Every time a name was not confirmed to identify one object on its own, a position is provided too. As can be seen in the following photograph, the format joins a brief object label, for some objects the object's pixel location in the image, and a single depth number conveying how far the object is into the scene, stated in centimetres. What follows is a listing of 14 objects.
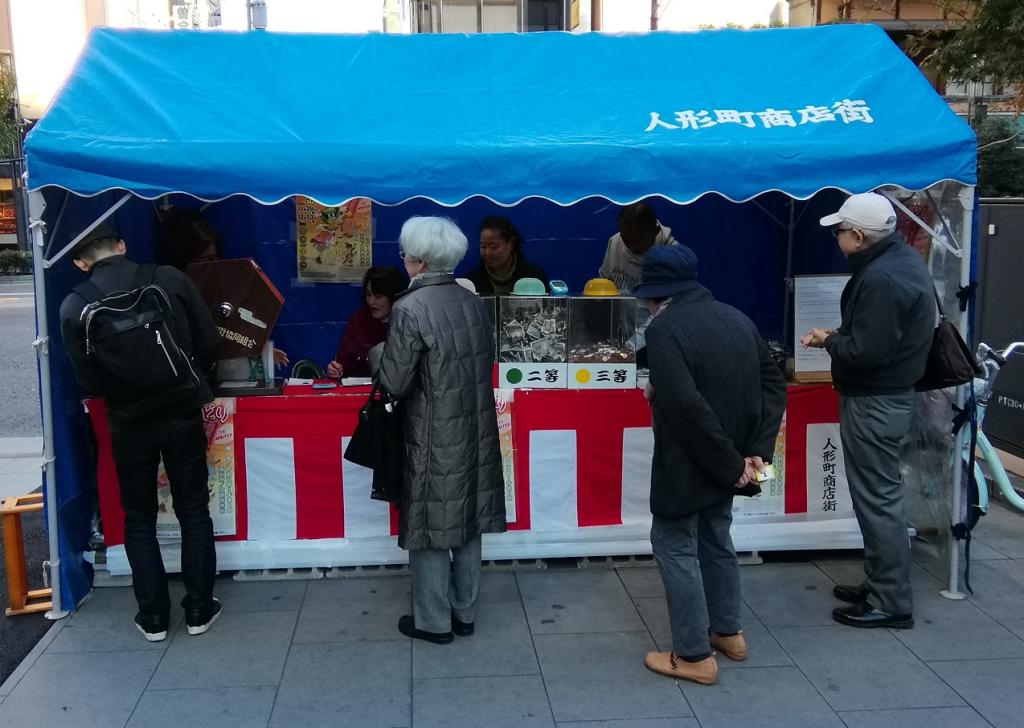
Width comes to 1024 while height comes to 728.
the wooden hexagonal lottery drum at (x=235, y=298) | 404
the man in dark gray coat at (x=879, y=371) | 337
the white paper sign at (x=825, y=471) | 437
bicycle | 396
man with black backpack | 327
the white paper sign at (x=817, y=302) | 455
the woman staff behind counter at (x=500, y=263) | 482
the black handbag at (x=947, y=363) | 357
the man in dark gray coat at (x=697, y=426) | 296
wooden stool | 388
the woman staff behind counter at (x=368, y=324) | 450
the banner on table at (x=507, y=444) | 419
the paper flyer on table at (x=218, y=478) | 406
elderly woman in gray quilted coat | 327
